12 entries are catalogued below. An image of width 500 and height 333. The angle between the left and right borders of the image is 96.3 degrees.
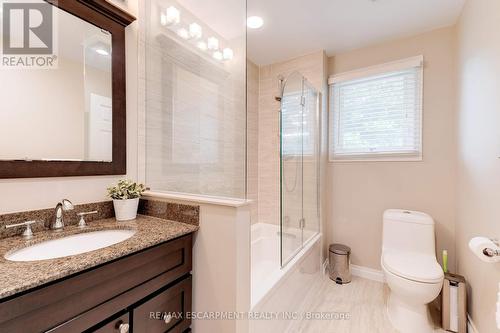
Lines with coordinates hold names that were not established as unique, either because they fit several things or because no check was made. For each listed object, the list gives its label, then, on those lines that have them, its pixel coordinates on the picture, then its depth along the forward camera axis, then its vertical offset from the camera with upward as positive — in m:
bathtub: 1.37 -0.85
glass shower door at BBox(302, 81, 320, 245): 2.15 +0.01
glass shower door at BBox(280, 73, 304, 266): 1.81 +0.00
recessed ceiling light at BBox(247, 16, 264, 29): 1.90 +1.25
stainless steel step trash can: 2.23 -1.01
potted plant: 1.29 -0.20
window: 2.11 +0.54
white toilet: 1.50 -0.73
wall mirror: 1.04 +0.37
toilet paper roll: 1.10 -0.41
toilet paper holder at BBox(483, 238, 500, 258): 1.09 -0.42
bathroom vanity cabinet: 0.65 -0.48
